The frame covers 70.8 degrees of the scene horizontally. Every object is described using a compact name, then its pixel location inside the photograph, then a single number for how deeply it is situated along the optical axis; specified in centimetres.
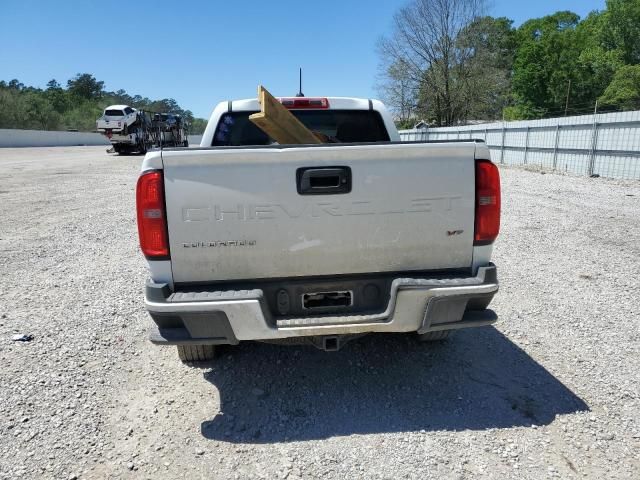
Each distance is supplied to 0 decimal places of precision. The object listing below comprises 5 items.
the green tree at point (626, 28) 5906
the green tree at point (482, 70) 4291
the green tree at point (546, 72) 5950
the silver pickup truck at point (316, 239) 249
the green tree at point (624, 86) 4648
